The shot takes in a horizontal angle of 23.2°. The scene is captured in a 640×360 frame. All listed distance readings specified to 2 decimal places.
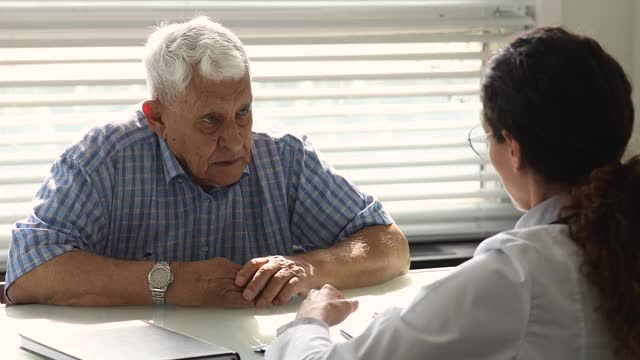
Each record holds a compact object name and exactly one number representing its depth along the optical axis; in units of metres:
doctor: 1.67
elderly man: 2.21
